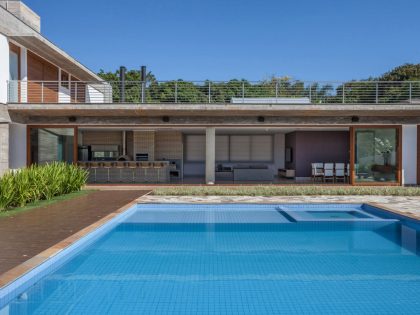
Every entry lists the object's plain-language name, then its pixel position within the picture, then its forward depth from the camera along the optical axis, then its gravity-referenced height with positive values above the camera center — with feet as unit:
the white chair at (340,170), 54.29 -2.16
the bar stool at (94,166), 53.02 -1.68
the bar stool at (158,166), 53.36 -1.64
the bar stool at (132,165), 53.08 -1.51
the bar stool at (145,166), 53.21 -1.65
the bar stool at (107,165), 53.16 -1.60
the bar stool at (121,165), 53.11 -1.52
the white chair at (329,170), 54.65 -2.17
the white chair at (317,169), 55.42 -2.07
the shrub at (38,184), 29.14 -2.78
